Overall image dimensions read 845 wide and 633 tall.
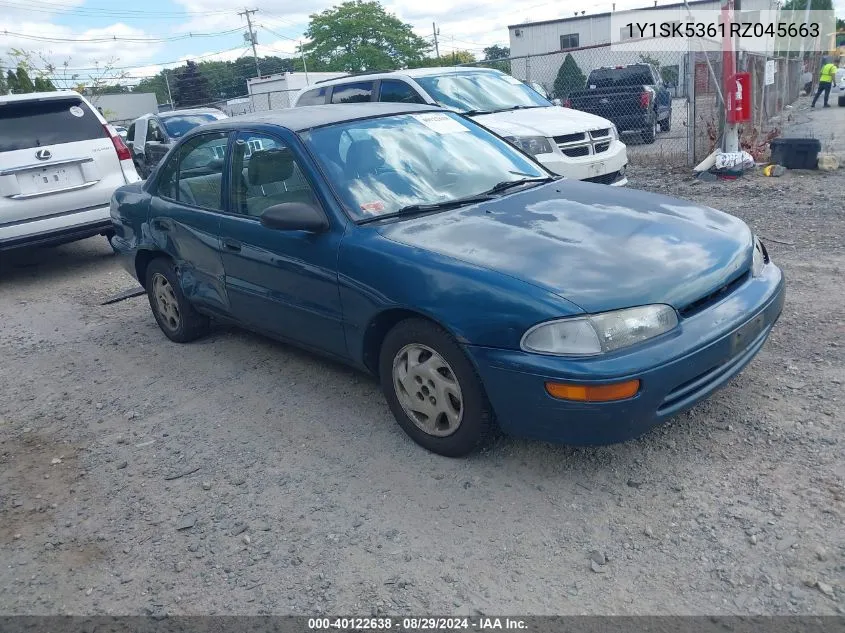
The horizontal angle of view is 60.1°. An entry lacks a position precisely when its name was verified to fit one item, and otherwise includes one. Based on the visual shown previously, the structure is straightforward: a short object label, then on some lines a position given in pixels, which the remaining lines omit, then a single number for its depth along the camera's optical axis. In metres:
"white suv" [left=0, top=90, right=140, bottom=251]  7.47
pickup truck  15.28
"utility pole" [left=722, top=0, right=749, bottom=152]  10.20
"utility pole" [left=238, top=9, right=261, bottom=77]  75.19
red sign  10.20
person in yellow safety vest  24.41
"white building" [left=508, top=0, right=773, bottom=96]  35.09
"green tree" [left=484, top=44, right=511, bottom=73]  74.81
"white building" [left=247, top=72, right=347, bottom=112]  25.36
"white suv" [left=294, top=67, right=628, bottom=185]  8.27
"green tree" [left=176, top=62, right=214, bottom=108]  74.19
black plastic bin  9.96
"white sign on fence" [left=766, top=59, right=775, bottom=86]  13.40
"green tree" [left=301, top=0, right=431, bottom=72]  63.88
